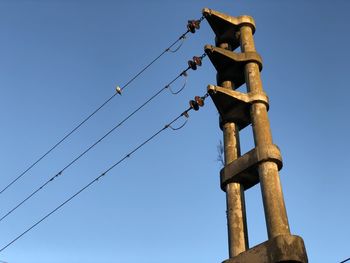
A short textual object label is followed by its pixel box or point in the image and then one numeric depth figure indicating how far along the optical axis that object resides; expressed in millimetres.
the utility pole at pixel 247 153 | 5242
